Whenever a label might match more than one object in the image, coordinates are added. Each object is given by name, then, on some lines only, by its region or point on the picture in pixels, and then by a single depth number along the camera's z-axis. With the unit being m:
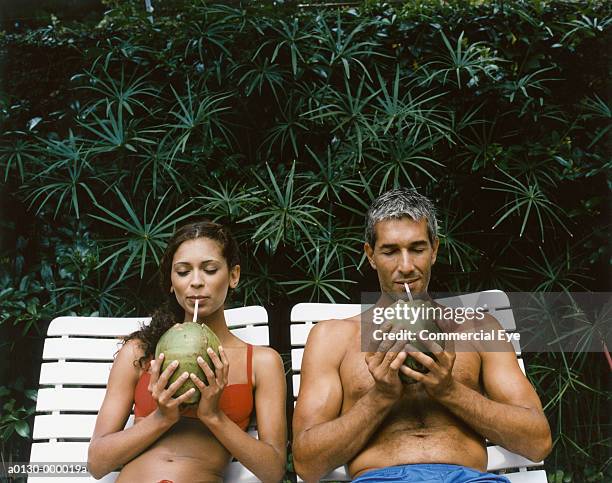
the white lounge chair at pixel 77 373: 2.51
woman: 2.15
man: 2.05
